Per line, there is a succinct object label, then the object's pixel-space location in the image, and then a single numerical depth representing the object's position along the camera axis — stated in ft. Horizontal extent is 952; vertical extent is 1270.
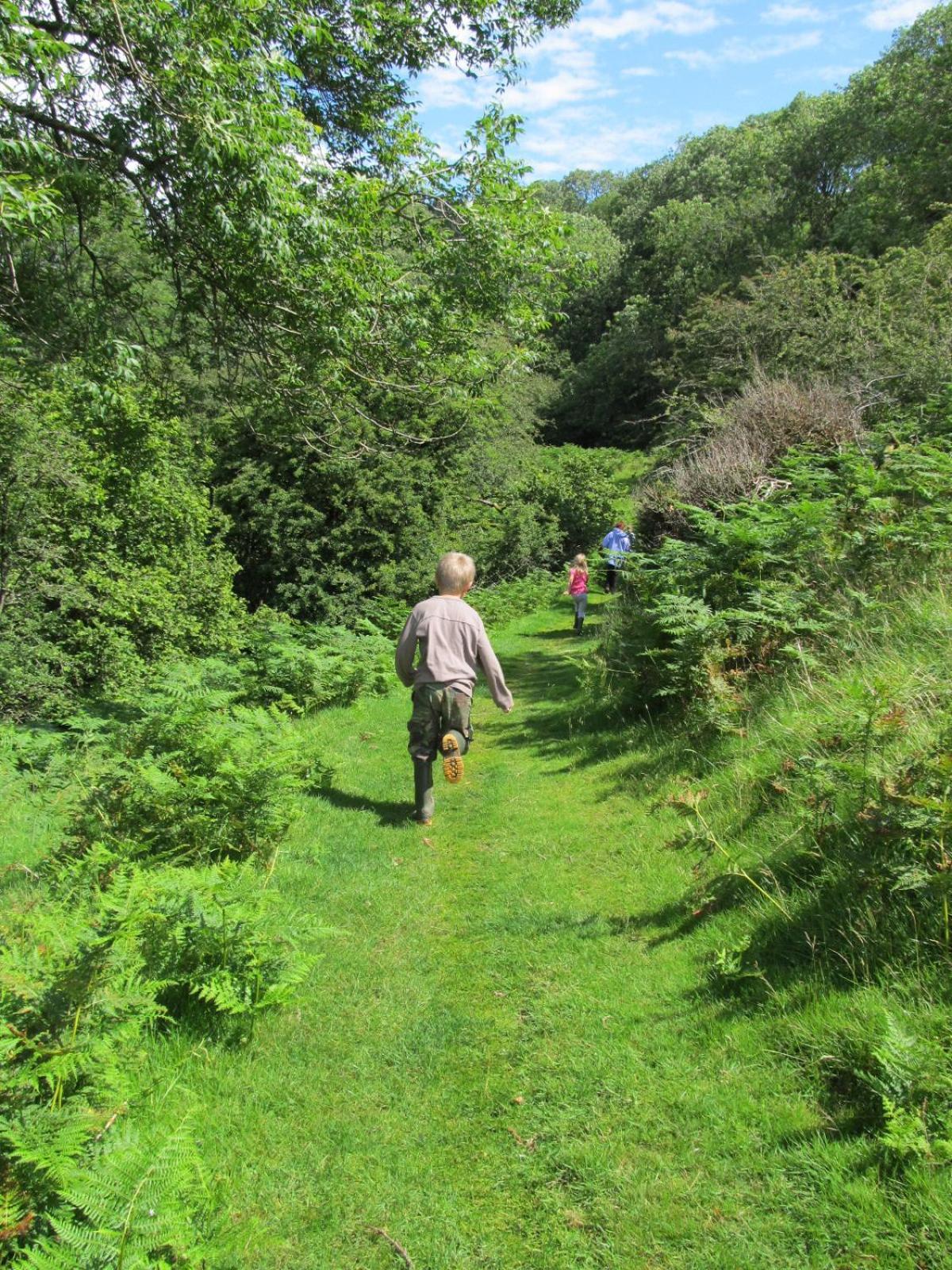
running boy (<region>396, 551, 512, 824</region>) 19.95
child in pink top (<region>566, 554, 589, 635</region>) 48.55
